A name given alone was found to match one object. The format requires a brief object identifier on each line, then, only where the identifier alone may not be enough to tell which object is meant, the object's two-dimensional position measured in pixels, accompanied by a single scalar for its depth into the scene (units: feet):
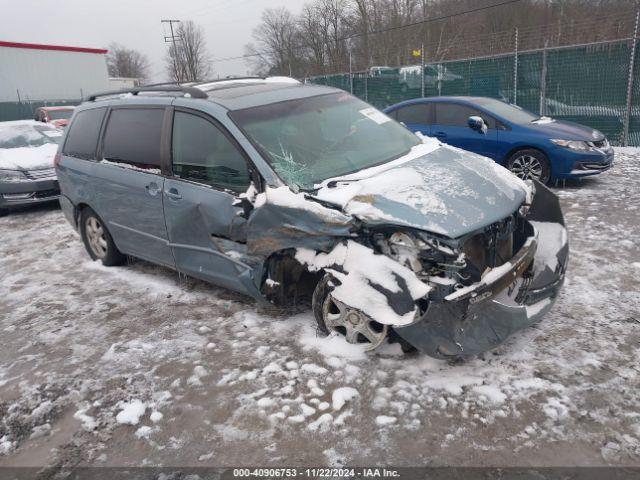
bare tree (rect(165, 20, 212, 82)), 202.80
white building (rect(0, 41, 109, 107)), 119.85
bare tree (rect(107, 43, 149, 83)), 296.92
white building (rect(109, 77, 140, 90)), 188.71
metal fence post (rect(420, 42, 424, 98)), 47.02
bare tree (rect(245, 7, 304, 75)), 151.53
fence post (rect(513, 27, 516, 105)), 40.28
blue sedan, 24.79
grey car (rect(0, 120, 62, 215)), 27.50
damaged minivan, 9.98
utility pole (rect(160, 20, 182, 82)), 204.33
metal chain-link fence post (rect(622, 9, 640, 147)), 34.27
